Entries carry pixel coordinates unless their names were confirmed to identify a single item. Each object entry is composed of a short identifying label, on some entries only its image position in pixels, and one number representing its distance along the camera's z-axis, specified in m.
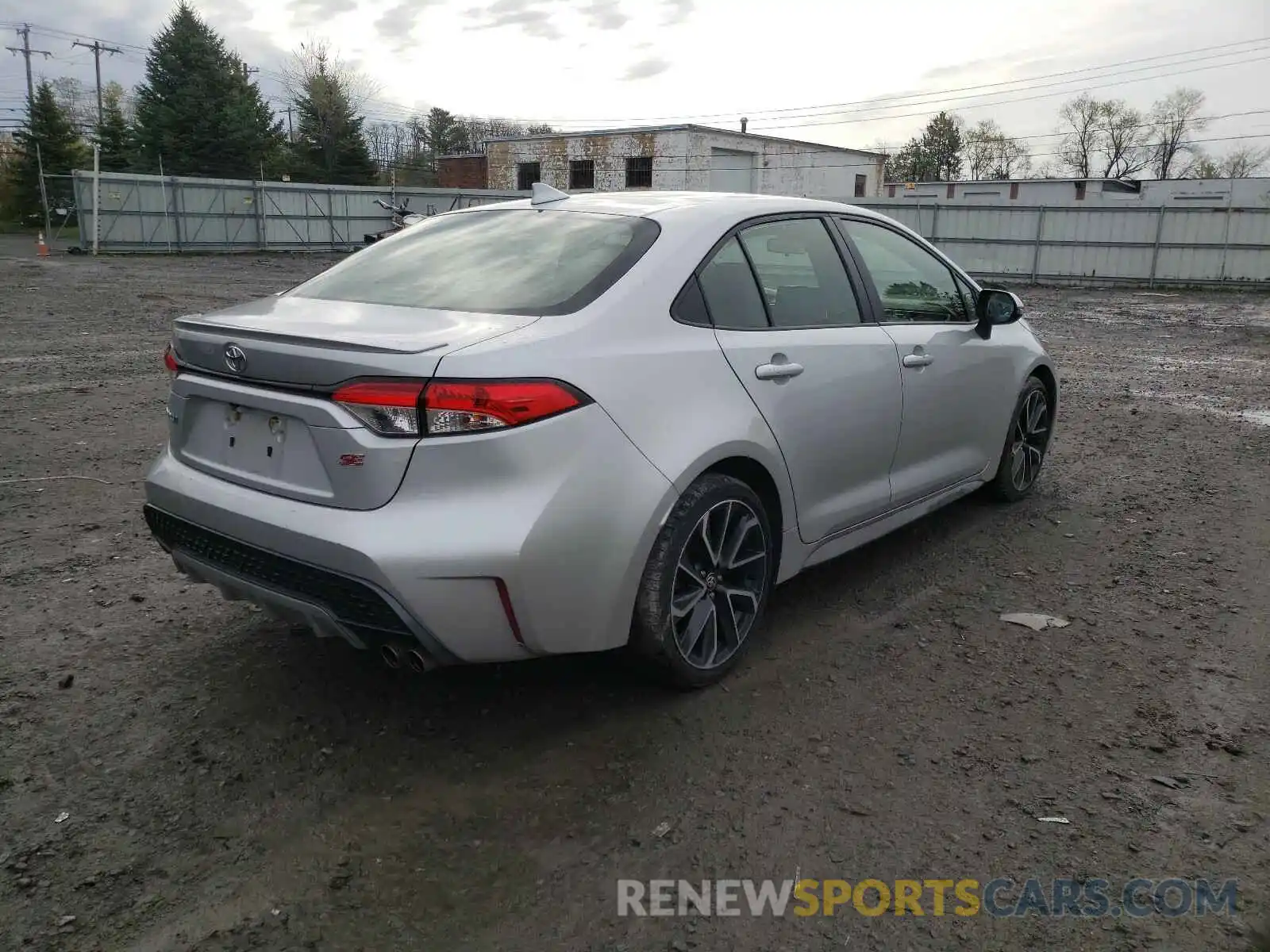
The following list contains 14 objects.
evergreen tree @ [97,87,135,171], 51.91
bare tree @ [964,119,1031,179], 78.62
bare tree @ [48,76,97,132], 71.00
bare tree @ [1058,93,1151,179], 73.56
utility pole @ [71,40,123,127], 71.31
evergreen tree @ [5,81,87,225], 47.72
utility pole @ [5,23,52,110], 70.94
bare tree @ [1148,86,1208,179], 70.19
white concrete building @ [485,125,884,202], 46.91
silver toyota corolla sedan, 2.70
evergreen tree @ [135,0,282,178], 48.22
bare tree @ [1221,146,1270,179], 65.69
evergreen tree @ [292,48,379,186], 53.66
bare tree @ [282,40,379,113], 55.16
